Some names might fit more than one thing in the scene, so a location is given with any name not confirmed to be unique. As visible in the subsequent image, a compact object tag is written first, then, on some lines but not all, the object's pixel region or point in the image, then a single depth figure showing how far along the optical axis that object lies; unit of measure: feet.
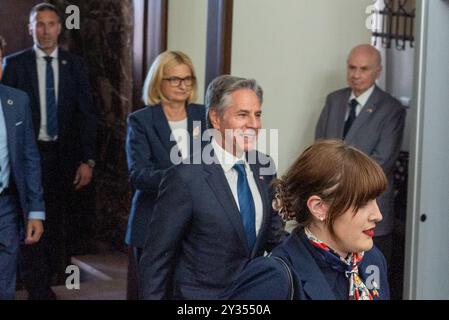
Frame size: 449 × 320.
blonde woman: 14.01
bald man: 15.88
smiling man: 10.02
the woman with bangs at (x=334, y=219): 7.07
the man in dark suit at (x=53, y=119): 17.04
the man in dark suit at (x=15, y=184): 13.25
